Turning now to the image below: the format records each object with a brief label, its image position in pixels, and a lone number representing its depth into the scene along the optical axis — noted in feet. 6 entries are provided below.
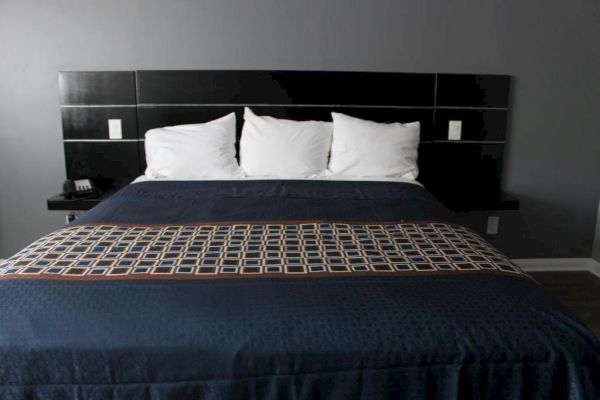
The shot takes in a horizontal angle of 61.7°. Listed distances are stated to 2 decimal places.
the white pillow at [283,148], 8.93
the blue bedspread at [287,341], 3.76
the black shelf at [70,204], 8.89
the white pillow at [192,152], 8.85
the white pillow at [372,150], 8.94
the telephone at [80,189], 9.09
